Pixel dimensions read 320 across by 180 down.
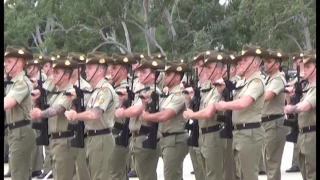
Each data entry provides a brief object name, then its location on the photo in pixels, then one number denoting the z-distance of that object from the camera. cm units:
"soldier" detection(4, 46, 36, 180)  1944
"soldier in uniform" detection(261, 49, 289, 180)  2122
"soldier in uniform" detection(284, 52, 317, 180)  1691
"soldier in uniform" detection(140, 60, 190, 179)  1966
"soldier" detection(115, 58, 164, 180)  1994
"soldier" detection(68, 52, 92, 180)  1934
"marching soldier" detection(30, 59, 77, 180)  1905
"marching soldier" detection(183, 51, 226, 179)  1880
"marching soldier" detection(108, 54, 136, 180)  2008
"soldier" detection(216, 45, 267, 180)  1767
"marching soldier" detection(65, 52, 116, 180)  1845
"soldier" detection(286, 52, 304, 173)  2136
